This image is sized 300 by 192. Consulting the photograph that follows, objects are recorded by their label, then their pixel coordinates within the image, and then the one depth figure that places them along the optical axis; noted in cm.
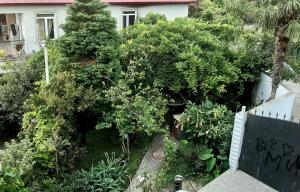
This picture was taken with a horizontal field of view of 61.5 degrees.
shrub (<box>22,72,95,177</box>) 685
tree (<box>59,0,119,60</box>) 835
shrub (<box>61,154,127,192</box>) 711
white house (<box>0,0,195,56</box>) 1214
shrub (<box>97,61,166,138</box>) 758
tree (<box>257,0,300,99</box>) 698
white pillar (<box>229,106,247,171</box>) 675
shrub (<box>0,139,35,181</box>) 622
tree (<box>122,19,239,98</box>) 905
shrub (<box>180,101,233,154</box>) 748
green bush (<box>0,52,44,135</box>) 912
